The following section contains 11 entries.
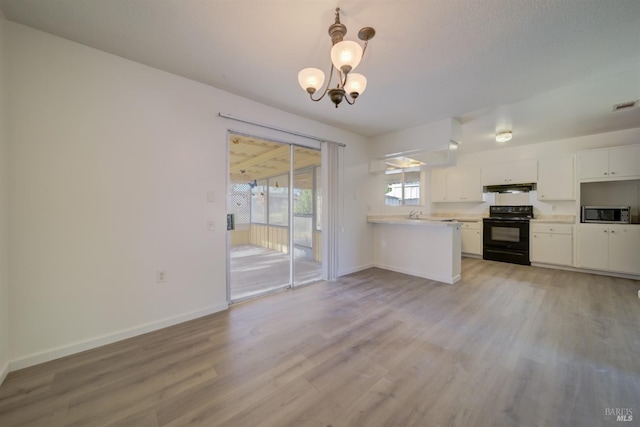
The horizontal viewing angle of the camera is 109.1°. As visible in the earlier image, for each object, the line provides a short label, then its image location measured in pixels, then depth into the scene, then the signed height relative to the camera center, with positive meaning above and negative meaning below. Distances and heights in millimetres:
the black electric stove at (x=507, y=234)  5038 -539
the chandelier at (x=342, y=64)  1546 +1059
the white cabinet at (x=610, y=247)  3924 -662
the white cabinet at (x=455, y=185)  5895 +699
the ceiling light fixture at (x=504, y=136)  4137 +1372
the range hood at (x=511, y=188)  5166 +539
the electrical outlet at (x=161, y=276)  2429 -701
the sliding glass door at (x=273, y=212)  3645 -17
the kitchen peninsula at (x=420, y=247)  3855 -682
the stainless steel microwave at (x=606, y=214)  4070 -64
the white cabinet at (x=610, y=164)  3961 +854
